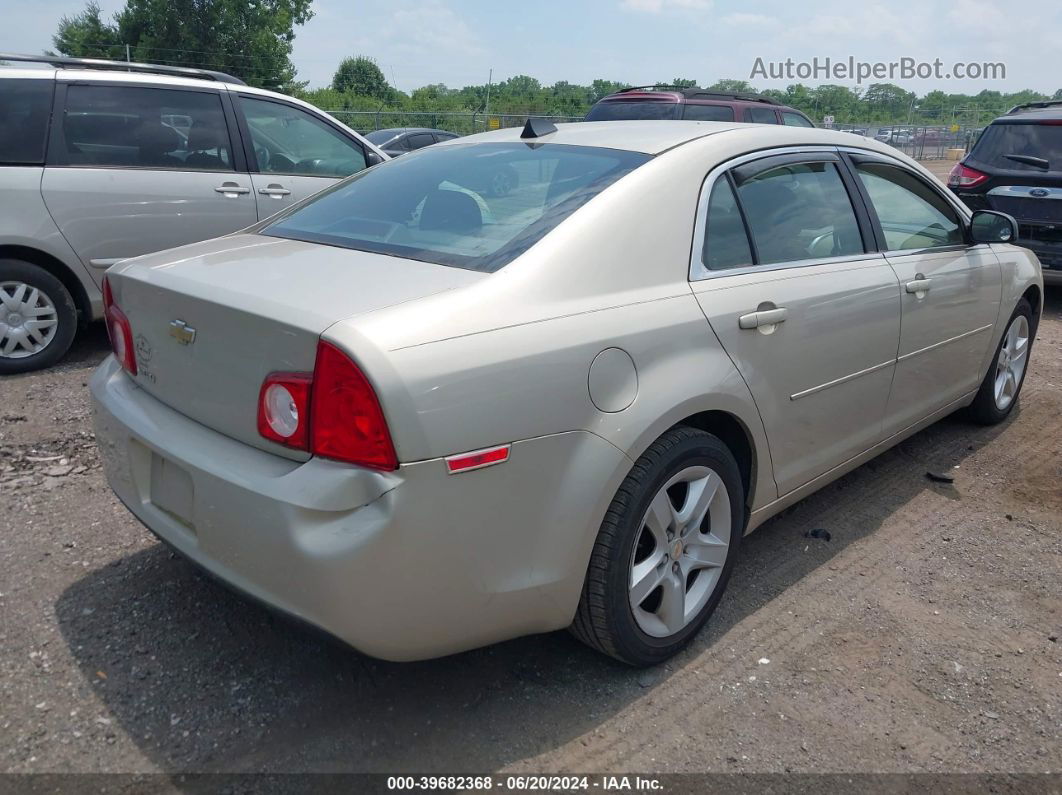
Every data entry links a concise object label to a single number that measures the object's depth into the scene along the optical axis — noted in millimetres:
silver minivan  5406
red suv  10477
